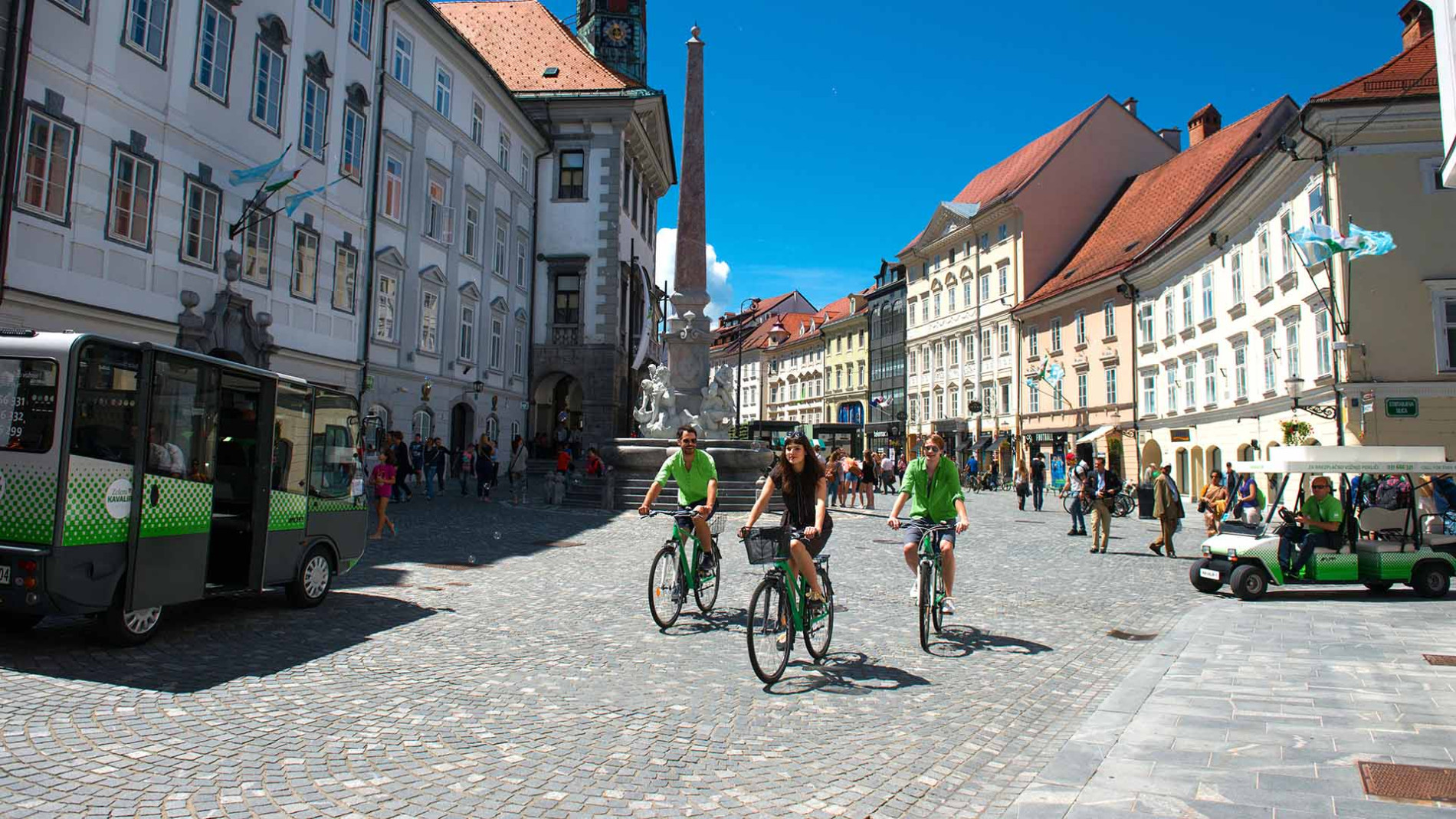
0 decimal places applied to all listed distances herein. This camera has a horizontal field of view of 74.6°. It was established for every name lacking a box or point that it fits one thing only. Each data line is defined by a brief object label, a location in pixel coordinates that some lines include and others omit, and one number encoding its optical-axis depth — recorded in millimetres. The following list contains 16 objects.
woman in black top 6871
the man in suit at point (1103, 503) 16609
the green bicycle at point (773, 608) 6301
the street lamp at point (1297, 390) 23062
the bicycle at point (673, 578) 8211
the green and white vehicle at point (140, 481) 6359
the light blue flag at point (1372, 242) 18844
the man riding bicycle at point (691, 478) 8312
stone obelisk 25031
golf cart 11164
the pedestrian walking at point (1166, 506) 16094
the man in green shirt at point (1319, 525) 11156
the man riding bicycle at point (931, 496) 7902
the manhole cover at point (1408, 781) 4242
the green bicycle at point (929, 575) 7676
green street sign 21438
